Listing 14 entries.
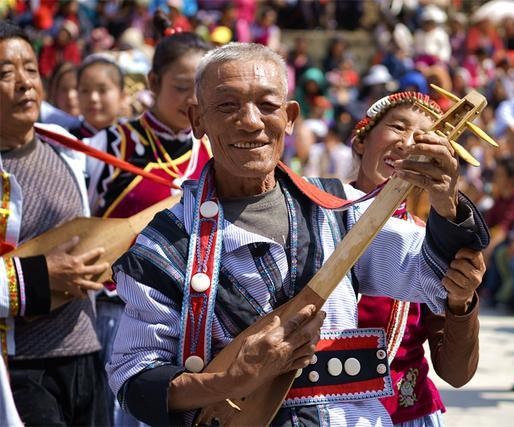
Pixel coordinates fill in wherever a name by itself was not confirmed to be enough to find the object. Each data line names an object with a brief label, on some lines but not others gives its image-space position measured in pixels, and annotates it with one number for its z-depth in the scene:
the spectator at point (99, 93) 6.01
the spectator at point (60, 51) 15.09
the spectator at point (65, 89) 7.23
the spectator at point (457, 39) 18.72
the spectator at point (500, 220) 10.79
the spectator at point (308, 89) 16.97
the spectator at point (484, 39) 18.77
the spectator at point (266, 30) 17.68
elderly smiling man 2.40
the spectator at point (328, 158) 12.80
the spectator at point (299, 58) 17.92
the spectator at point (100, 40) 16.04
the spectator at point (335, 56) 18.66
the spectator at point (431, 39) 17.14
